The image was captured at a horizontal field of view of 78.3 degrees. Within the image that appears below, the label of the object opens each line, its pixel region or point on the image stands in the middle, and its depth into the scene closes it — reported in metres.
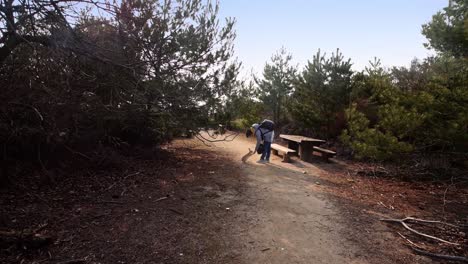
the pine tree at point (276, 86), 19.69
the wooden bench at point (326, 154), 10.42
